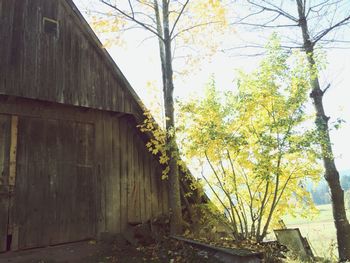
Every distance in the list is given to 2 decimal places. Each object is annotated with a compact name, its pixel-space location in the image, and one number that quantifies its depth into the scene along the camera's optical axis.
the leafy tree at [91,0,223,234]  7.66
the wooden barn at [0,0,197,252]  6.23
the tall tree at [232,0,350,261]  7.50
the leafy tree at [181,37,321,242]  6.28
